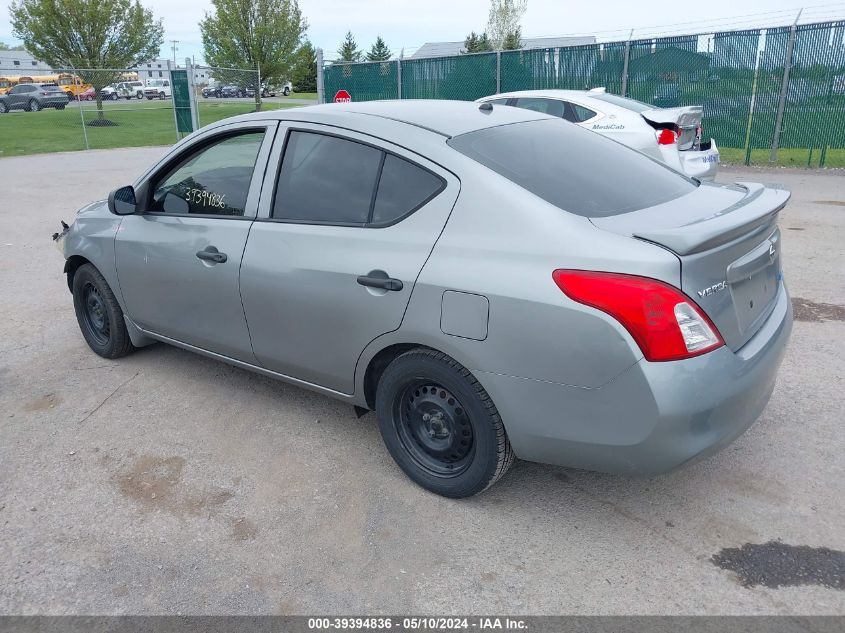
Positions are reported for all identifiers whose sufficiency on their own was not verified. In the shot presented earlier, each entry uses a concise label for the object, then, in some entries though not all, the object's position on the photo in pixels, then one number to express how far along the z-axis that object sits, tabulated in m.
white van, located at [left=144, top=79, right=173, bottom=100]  55.03
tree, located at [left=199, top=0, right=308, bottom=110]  30.16
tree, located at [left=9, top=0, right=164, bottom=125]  28.06
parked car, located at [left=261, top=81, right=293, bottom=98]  29.36
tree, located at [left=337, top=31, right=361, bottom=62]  68.85
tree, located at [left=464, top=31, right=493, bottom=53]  44.94
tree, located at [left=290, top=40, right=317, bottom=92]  31.03
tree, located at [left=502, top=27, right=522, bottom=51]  40.59
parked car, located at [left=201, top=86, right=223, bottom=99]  42.27
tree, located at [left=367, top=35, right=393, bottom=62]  67.29
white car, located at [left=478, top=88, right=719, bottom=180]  8.66
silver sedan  2.43
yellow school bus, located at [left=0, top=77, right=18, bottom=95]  38.81
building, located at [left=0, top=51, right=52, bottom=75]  61.03
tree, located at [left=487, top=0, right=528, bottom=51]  40.91
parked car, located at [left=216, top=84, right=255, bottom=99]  26.52
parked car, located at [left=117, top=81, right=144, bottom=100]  54.08
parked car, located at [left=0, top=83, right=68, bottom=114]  33.44
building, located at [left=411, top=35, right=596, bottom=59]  51.16
